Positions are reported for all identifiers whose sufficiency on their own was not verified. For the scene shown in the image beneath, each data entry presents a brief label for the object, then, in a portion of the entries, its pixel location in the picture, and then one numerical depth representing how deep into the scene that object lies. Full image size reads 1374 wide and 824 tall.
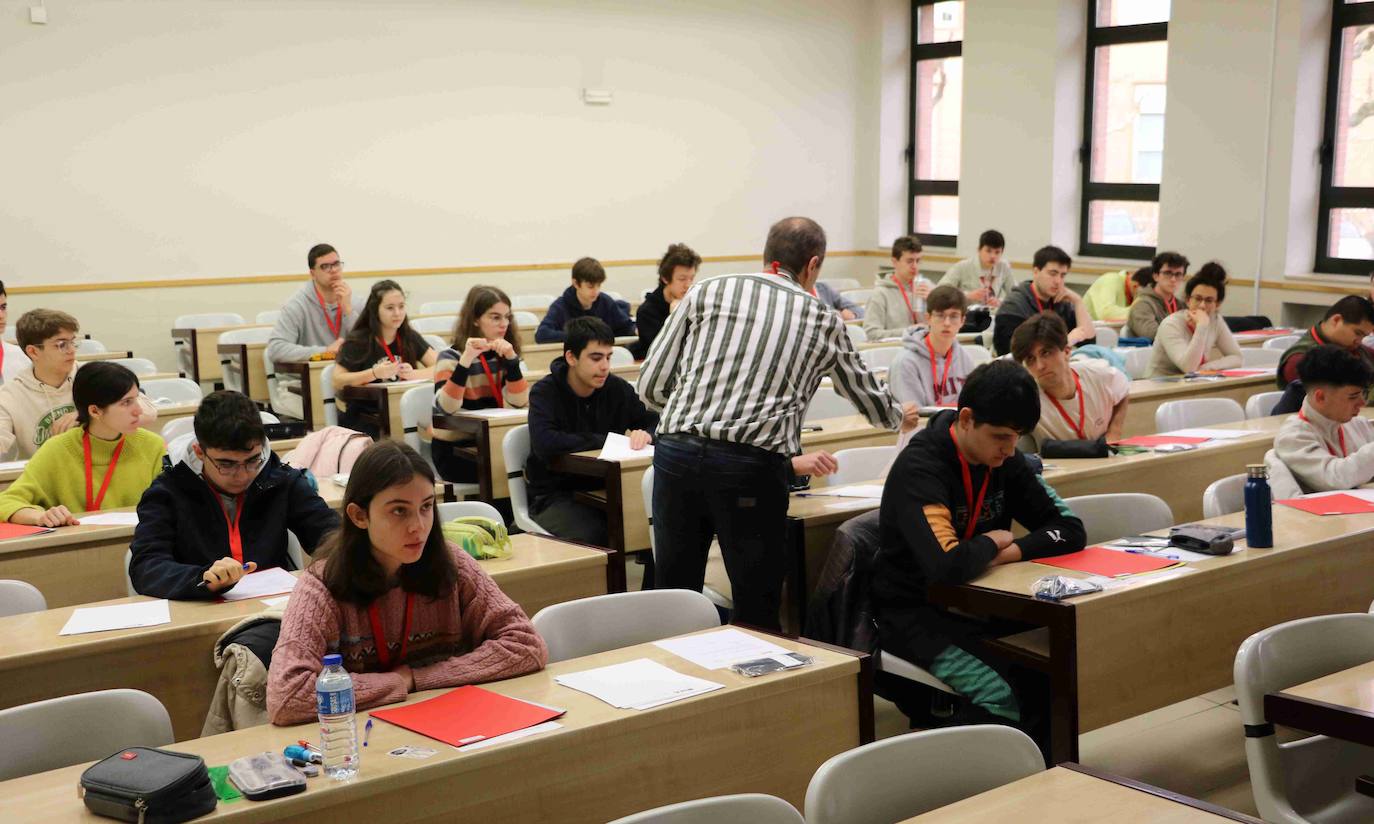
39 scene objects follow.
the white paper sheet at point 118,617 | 3.03
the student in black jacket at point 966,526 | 3.27
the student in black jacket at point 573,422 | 4.97
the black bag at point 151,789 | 1.98
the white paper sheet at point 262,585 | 3.28
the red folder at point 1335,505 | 3.89
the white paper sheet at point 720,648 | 2.76
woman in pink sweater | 2.62
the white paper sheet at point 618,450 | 4.83
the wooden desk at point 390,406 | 6.40
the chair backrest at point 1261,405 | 5.77
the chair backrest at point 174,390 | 6.43
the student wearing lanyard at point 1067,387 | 4.64
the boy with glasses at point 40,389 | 4.94
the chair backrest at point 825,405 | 6.17
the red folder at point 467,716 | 2.36
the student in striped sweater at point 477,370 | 5.79
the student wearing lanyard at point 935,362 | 5.59
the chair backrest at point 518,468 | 5.17
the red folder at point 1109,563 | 3.30
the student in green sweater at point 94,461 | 3.93
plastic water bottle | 2.25
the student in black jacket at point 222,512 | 3.25
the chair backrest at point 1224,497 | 4.01
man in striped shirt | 3.63
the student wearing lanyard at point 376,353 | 6.61
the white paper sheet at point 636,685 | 2.51
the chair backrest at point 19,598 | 3.21
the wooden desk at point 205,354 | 8.77
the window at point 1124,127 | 10.58
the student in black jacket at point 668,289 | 7.50
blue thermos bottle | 3.45
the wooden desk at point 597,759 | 2.16
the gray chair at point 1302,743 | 2.56
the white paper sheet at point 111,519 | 3.95
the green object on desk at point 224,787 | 2.10
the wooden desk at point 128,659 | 2.88
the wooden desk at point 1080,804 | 1.99
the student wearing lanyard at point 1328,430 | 4.16
